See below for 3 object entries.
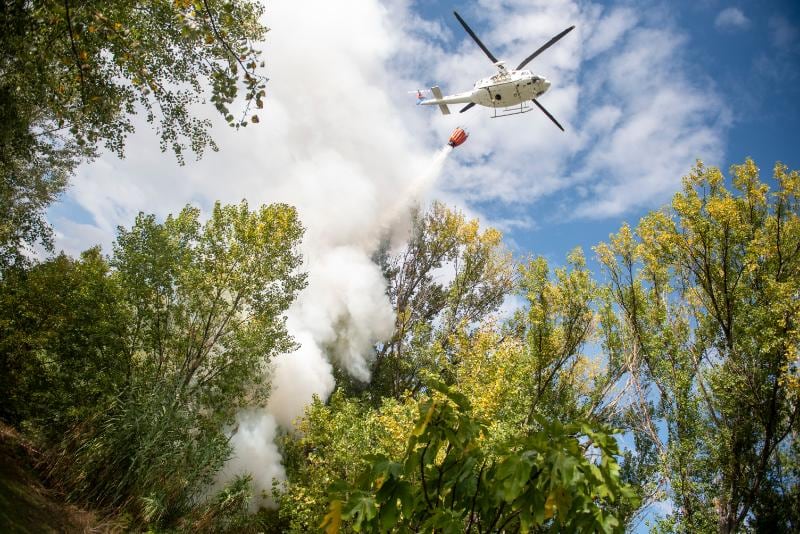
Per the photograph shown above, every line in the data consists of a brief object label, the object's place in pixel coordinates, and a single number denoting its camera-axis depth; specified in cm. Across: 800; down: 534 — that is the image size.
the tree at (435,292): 2378
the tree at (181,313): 1697
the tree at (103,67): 312
